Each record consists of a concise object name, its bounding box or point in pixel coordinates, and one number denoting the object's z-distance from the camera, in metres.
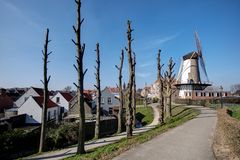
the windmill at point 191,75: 45.71
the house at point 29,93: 39.22
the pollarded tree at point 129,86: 11.96
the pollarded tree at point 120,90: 17.54
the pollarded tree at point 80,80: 7.79
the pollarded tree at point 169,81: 22.03
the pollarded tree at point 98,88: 15.24
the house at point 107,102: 36.26
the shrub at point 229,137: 7.12
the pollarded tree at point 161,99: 18.18
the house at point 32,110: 27.45
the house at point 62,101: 34.56
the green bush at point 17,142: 12.03
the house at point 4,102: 36.80
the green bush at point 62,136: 13.62
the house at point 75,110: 30.90
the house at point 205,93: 44.92
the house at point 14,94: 48.00
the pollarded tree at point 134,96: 20.87
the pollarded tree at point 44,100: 11.90
